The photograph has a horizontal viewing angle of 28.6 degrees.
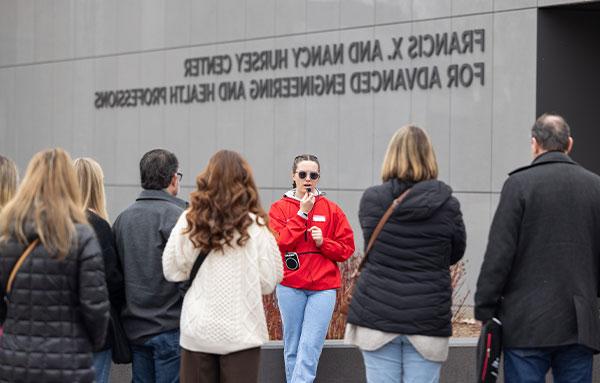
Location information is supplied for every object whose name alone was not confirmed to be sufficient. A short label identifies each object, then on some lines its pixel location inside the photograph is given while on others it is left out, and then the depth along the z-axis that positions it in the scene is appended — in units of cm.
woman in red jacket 832
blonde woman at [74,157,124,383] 690
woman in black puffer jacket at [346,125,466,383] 601
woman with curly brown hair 602
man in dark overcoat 602
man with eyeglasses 686
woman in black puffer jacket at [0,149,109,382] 557
